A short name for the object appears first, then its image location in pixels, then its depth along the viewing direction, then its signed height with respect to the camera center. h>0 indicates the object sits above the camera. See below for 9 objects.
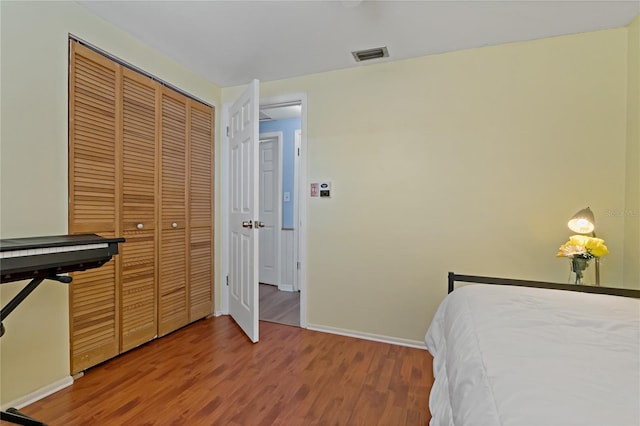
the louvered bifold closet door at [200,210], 2.74 +0.00
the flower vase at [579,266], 1.79 -0.30
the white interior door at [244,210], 2.42 +0.01
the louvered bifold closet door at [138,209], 2.16 +0.00
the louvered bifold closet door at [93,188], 1.85 +0.13
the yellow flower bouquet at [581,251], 1.77 -0.21
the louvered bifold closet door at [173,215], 2.46 -0.04
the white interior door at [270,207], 4.23 +0.05
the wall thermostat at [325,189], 2.68 +0.20
